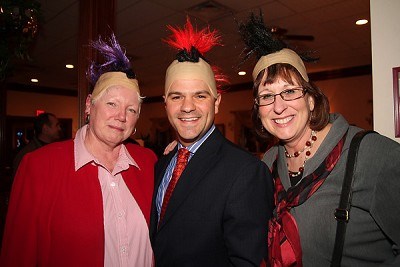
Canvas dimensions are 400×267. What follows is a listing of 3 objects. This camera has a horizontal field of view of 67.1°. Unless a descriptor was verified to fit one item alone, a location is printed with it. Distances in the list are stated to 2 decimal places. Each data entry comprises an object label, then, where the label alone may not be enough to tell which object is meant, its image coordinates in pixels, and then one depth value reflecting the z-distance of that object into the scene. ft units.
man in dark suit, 4.62
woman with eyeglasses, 4.26
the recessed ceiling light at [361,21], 17.01
